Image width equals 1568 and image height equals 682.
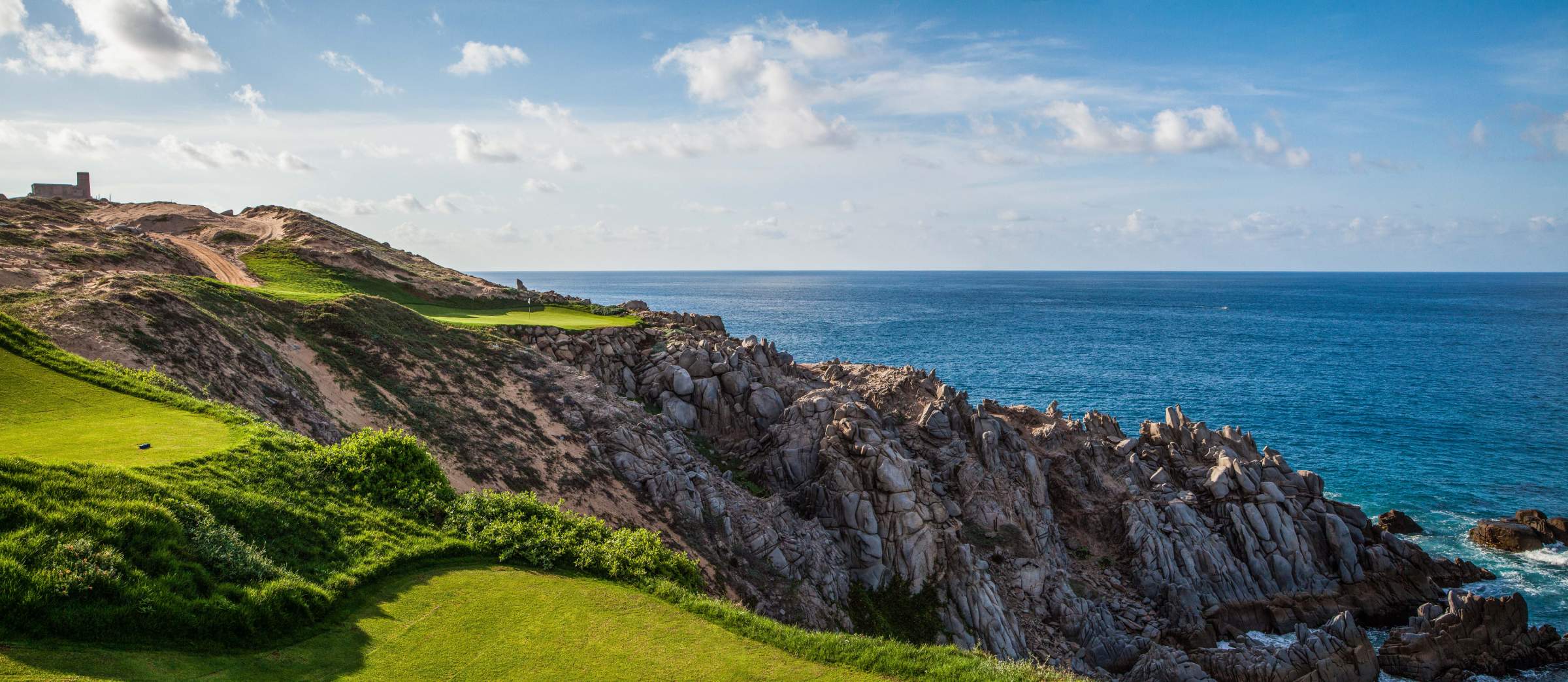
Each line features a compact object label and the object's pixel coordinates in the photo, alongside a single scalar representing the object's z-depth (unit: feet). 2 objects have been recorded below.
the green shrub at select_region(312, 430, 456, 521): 55.11
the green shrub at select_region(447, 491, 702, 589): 51.47
